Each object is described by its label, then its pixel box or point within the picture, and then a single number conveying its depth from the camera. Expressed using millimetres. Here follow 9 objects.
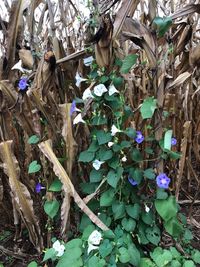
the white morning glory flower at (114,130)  1551
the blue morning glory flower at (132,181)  1600
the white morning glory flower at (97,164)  1604
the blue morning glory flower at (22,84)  1684
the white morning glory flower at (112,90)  1531
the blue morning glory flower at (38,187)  1794
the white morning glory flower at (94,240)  1564
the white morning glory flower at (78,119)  1603
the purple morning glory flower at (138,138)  1562
